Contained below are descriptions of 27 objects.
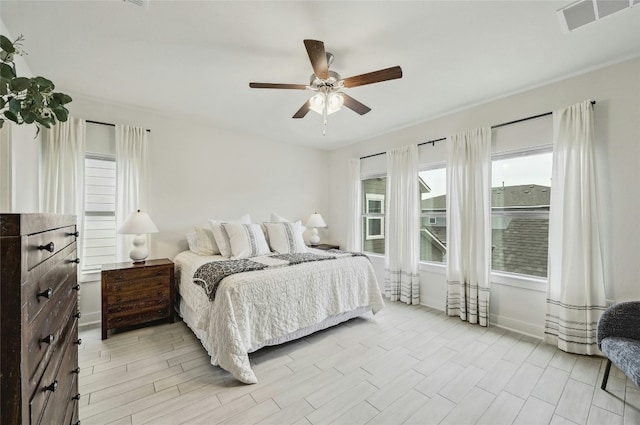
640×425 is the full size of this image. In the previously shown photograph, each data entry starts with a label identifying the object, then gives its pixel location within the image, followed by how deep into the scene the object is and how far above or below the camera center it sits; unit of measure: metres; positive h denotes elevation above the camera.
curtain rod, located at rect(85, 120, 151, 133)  3.02 +1.06
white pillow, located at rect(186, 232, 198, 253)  3.43 -0.37
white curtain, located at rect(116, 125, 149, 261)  3.13 +0.46
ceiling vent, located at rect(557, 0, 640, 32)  1.64 +1.32
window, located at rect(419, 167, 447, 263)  3.65 -0.03
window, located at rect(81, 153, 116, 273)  3.05 +0.02
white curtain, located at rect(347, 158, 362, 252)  4.66 +0.09
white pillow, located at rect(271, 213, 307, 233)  4.19 -0.08
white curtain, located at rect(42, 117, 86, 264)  2.75 +0.49
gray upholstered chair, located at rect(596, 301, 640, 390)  1.69 -0.85
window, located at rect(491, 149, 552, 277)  2.82 +0.02
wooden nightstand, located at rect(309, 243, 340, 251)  4.66 -0.60
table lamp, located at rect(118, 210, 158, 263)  2.84 -0.18
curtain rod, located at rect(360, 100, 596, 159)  2.68 +1.00
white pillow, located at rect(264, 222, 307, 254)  3.52 -0.34
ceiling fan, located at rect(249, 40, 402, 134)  1.80 +1.04
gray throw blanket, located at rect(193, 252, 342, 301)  2.21 -0.51
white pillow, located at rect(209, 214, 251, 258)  3.20 -0.30
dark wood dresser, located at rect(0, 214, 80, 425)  0.58 -0.29
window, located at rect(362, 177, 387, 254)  4.55 -0.01
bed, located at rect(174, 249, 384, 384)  2.07 -0.84
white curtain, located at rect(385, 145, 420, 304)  3.73 -0.20
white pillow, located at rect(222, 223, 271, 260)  3.15 -0.34
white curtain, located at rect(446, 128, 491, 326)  3.01 -0.14
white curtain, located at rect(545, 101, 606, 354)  2.34 -0.25
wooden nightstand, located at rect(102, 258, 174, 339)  2.69 -0.86
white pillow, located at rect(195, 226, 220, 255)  3.29 -0.37
